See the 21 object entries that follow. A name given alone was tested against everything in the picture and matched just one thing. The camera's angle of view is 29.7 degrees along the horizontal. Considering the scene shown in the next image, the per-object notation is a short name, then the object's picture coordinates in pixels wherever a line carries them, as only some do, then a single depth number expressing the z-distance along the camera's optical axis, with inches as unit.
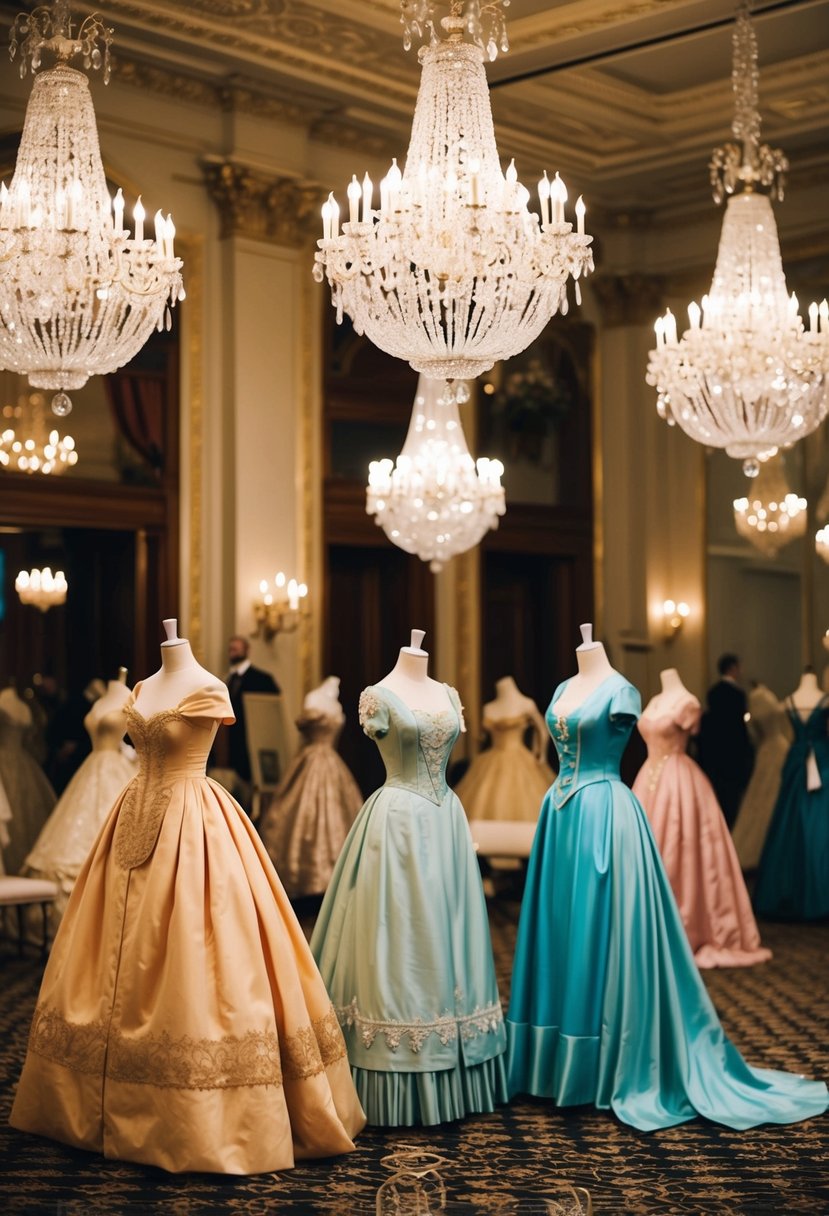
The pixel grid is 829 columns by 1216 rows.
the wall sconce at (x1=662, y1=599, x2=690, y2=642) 490.6
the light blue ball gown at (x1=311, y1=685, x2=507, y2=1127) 198.7
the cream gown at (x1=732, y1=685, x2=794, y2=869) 442.0
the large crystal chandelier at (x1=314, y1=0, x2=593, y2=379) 216.7
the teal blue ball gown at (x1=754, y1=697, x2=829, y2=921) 382.9
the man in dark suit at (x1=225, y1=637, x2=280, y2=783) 383.9
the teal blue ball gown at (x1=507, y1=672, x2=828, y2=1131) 208.7
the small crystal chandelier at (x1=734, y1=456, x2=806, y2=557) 466.0
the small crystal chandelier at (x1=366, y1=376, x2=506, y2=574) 390.9
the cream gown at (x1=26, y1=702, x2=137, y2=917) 318.3
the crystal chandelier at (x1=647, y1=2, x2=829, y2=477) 294.4
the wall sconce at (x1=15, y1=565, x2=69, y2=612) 367.9
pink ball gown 327.6
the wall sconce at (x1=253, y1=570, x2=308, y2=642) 396.8
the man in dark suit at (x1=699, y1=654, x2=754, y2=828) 437.4
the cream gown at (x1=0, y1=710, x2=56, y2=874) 351.6
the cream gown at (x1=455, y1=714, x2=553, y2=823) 405.1
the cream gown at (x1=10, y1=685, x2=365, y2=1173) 177.6
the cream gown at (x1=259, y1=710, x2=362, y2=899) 371.9
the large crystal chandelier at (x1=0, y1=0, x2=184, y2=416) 235.0
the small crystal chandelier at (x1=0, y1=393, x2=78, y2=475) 357.7
